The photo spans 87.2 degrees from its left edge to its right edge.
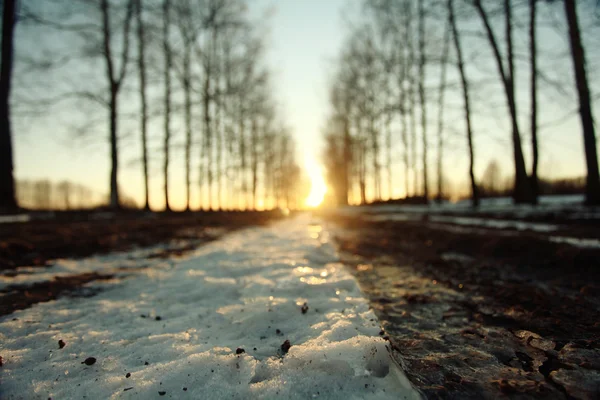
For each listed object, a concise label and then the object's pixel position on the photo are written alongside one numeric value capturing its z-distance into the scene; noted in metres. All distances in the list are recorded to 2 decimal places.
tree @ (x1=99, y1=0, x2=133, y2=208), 11.93
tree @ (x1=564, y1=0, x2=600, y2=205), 7.95
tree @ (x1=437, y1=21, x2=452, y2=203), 16.23
